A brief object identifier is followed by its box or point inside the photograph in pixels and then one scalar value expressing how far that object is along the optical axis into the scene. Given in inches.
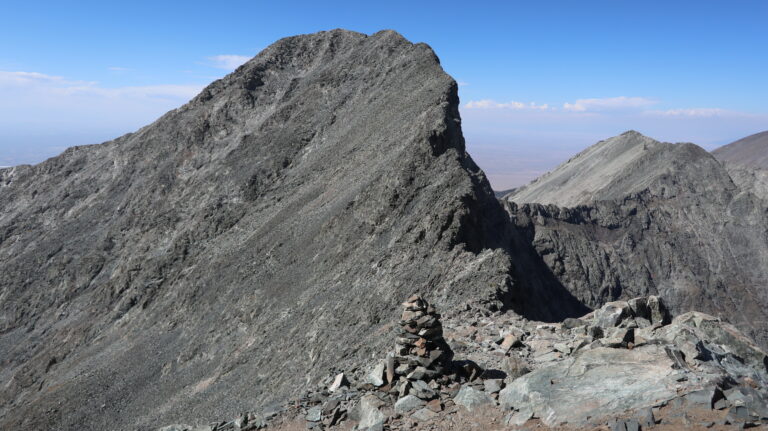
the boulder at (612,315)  629.9
